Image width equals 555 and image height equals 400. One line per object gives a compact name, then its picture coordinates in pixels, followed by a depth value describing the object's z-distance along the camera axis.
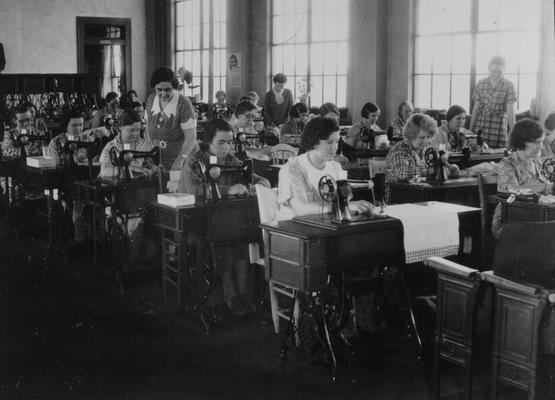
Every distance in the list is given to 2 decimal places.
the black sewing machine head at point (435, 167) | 5.61
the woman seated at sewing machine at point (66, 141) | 6.60
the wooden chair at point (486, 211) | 4.99
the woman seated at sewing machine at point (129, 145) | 5.86
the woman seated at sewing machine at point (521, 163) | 4.95
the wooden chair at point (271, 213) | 4.34
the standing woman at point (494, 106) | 8.23
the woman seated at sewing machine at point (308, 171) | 4.21
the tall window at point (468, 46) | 9.34
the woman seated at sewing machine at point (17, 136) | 7.62
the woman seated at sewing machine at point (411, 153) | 5.58
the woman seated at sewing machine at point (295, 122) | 9.24
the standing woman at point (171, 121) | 6.05
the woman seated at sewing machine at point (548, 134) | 6.68
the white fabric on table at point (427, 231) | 4.04
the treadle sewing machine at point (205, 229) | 4.75
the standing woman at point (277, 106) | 11.06
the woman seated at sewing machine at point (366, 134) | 7.73
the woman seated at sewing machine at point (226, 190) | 4.85
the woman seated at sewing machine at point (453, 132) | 7.47
